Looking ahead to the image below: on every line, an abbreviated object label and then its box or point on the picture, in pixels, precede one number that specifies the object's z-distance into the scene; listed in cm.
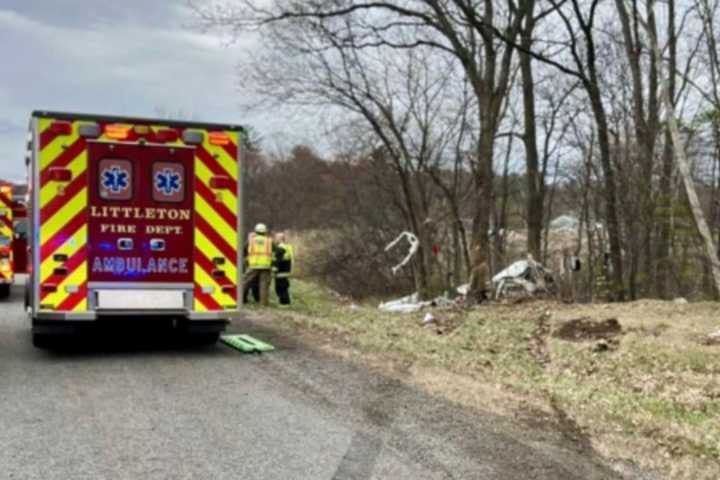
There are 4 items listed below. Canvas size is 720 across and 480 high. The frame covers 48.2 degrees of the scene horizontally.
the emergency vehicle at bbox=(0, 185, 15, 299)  1891
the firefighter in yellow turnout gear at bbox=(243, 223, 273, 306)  1628
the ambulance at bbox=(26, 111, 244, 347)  899
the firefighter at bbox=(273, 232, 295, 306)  1680
